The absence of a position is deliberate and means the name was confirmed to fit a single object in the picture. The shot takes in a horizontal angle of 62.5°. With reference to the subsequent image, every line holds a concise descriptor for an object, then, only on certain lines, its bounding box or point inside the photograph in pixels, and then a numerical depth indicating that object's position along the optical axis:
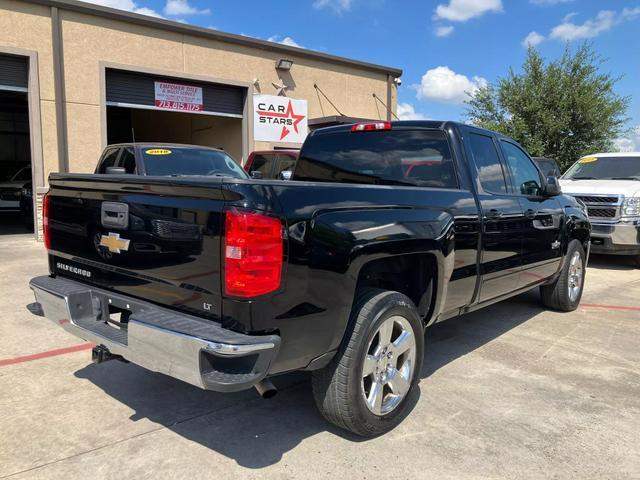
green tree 21.03
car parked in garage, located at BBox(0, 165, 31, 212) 14.89
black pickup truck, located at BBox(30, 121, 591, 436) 2.46
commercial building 10.93
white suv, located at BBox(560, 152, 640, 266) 9.01
